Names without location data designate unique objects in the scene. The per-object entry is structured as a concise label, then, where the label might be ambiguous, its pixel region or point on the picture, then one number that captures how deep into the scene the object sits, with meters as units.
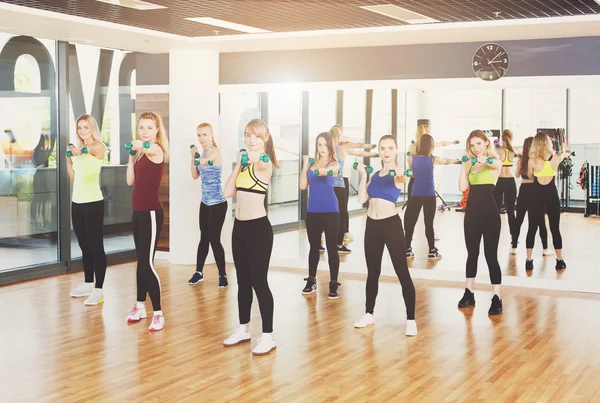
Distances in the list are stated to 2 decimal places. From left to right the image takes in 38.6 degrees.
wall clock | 8.38
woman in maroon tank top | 6.25
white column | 9.51
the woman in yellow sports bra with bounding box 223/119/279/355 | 5.56
